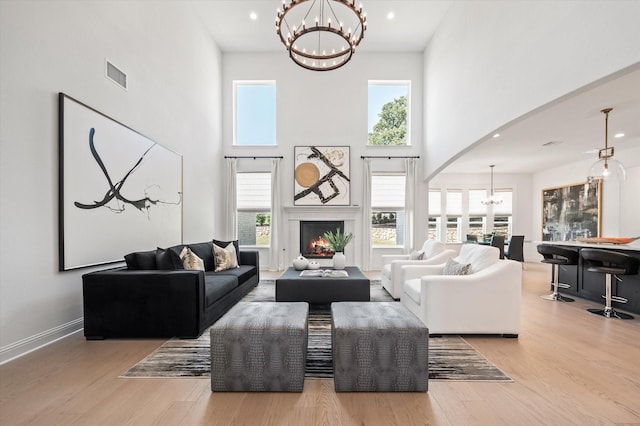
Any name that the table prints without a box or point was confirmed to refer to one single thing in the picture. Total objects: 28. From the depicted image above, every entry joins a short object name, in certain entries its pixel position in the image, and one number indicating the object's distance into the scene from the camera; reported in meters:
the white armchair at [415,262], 4.11
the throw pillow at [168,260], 3.10
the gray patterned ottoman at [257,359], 1.91
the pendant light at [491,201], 8.05
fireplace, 6.93
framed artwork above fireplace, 6.87
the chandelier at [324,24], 3.54
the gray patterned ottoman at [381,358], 1.90
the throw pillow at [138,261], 3.05
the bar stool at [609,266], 3.54
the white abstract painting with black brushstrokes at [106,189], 2.81
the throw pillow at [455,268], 3.13
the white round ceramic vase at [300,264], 4.39
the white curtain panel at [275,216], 6.82
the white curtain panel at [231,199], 6.96
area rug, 2.14
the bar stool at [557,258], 4.30
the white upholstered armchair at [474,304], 2.85
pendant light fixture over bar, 3.60
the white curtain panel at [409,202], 6.92
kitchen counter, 3.68
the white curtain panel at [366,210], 6.89
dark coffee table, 3.52
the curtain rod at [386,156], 6.95
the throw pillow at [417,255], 4.47
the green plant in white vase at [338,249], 4.46
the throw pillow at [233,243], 4.88
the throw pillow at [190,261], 3.59
